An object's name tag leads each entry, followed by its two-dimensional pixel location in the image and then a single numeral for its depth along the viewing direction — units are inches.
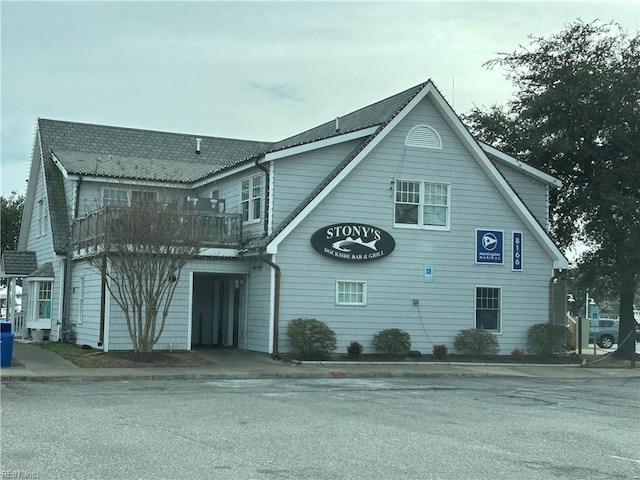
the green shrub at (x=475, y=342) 1003.3
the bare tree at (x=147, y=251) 822.5
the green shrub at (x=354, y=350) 932.0
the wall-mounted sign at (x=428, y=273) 1005.2
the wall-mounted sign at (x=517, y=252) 1054.4
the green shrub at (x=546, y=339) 1040.8
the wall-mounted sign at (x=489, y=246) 1037.2
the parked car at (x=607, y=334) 1809.8
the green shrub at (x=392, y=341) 954.7
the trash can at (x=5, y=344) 754.8
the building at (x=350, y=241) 943.0
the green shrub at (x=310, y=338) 904.3
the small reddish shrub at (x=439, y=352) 977.5
